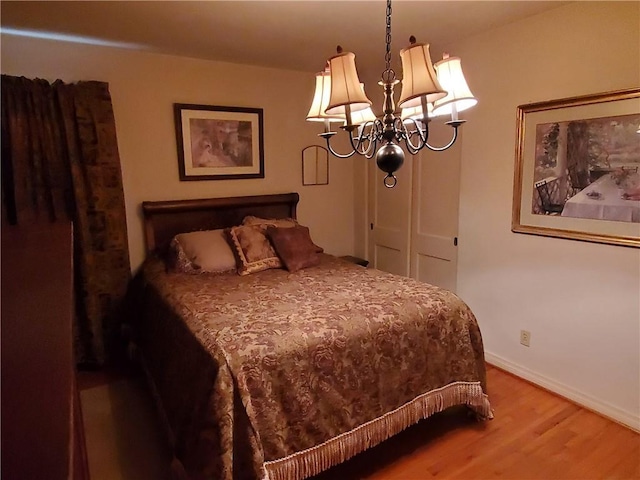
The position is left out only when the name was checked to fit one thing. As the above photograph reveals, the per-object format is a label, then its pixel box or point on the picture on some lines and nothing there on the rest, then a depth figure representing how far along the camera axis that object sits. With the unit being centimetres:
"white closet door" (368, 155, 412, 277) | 380
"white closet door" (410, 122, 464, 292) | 330
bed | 168
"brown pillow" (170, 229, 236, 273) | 295
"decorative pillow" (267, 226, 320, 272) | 304
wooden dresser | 42
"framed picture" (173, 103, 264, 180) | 338
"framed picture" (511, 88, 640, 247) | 220
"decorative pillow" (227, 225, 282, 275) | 299
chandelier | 154
